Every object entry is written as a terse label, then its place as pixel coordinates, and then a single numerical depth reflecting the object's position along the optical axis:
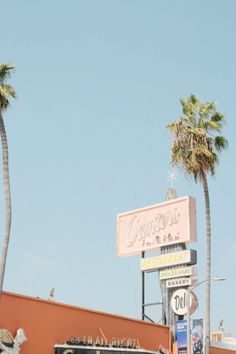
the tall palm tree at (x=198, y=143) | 39.84
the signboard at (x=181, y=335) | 36.84
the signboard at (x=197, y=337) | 37.19
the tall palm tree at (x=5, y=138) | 30.44
